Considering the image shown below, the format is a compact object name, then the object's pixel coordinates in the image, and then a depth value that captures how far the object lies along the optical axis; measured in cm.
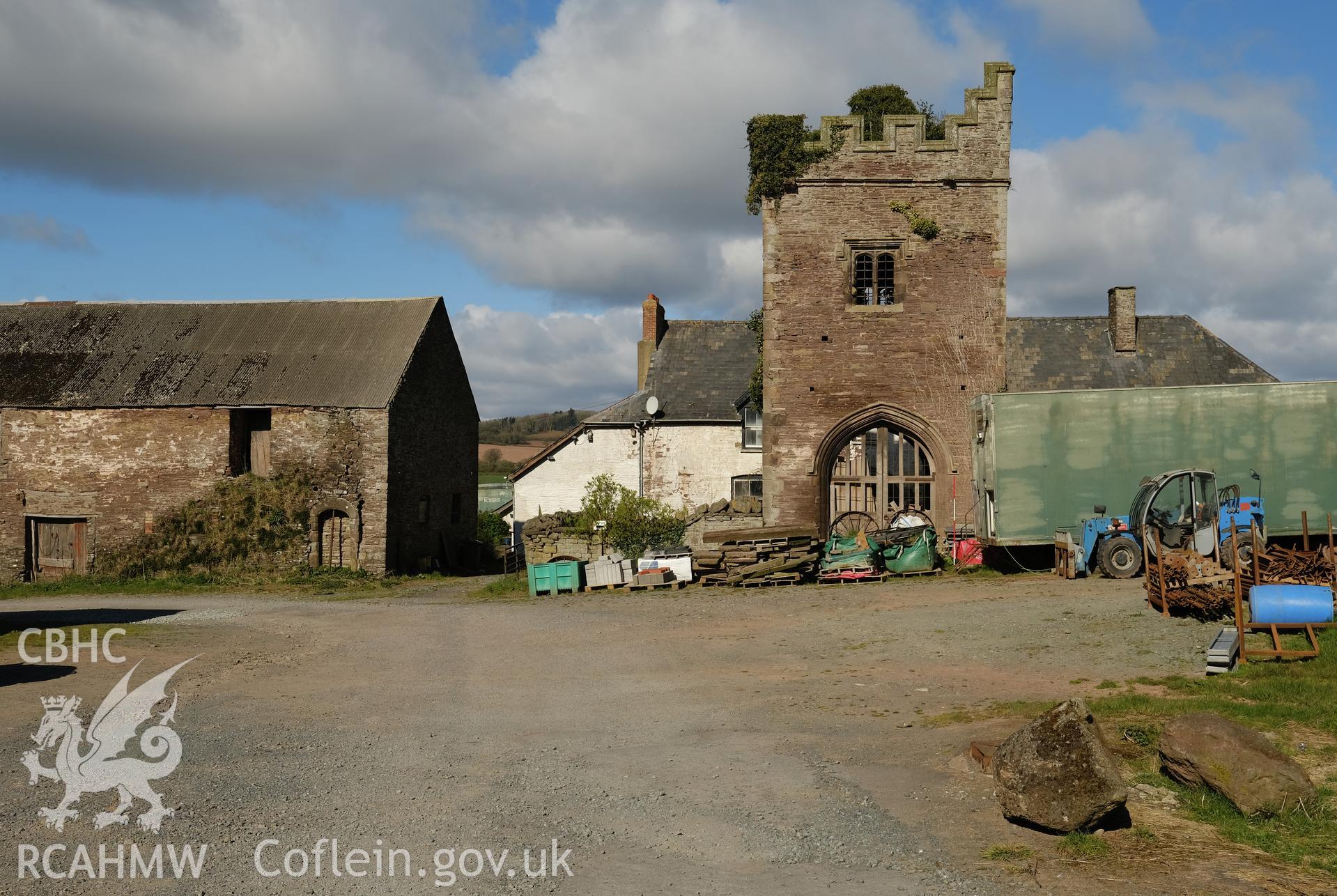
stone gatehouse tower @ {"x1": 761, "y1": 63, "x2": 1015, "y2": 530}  2247
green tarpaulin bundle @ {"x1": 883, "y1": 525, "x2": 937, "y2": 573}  2080
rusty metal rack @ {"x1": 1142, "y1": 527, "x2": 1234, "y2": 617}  1281
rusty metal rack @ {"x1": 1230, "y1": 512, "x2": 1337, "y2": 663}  1032
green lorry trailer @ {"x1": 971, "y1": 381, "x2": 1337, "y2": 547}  1845
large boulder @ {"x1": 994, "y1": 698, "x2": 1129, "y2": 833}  643
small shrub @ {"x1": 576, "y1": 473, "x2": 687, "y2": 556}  2639
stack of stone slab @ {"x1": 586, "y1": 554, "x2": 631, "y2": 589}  2114
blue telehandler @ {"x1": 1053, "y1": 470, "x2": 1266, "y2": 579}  1628
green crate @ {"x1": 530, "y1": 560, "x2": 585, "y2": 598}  2130
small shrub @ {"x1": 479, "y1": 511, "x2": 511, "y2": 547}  3591
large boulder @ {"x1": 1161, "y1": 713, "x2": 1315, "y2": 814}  662
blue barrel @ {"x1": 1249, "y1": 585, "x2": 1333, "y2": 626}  1102
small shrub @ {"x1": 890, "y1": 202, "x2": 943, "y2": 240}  2245
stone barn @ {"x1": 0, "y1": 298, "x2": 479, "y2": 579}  2578
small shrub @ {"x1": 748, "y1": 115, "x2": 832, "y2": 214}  2272
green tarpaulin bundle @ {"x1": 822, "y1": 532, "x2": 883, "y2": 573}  2062
